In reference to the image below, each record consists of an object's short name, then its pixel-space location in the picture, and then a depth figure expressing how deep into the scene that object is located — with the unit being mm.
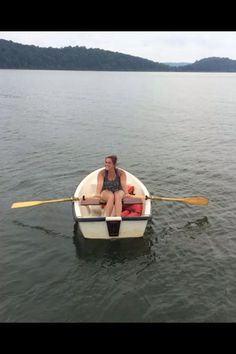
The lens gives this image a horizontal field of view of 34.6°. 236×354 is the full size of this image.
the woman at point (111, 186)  9984
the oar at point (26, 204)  11056
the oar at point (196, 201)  11438
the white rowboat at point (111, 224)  9438
